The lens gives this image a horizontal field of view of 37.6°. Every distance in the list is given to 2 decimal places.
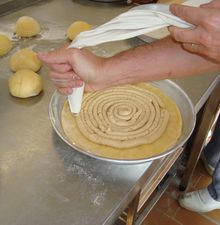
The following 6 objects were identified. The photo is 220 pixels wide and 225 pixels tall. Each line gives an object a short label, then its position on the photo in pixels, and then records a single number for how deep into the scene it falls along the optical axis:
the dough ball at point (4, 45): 0.76
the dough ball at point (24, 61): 0.71
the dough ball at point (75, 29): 0.83
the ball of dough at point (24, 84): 0.64
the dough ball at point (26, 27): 0.82
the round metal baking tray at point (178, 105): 0.51
